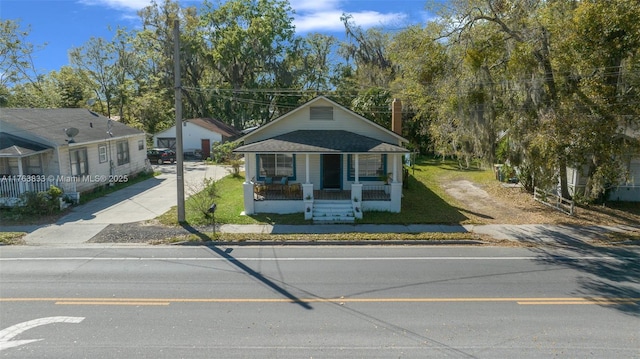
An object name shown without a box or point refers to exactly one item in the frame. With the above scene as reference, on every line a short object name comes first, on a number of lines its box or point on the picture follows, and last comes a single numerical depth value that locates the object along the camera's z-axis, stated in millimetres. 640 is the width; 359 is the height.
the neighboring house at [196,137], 40250
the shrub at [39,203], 16688
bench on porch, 17609
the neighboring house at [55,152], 18031
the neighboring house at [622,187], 18698
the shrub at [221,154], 33750
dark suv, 36906
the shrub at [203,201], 16297
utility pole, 14297
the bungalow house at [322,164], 17000
